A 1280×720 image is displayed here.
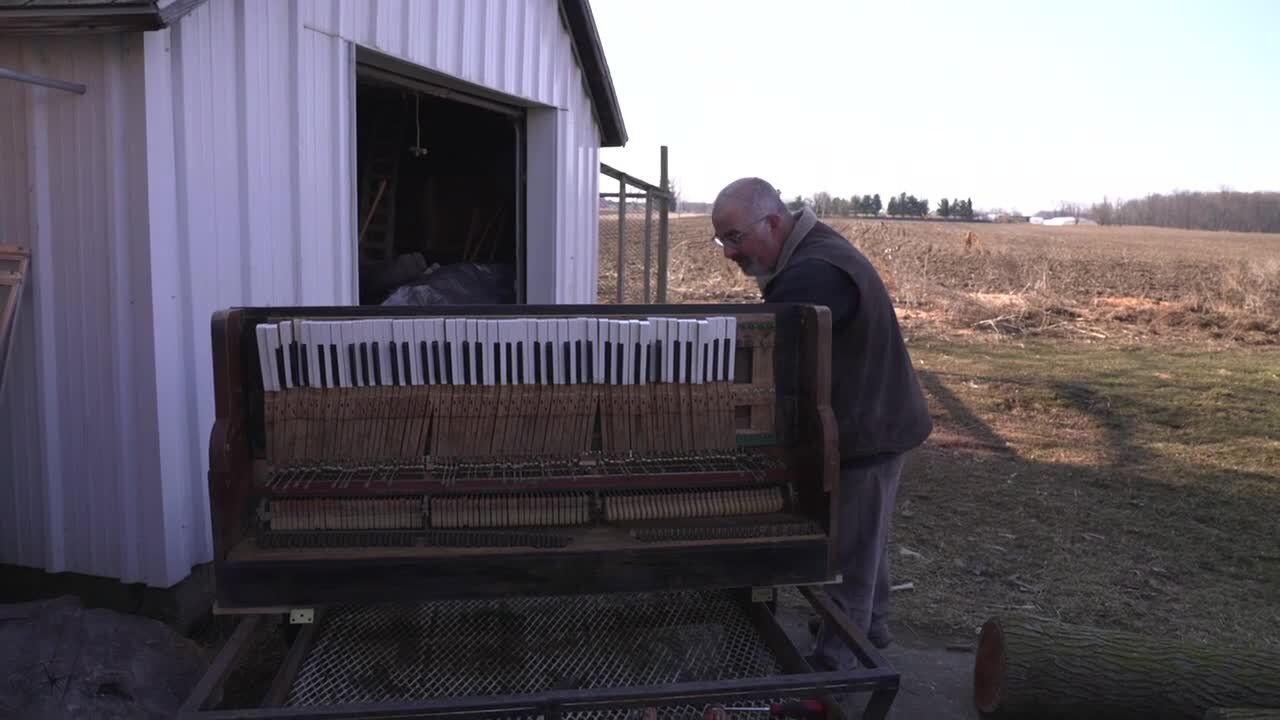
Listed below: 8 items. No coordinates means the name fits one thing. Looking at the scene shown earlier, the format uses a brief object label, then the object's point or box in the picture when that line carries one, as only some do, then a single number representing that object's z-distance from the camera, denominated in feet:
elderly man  13.15
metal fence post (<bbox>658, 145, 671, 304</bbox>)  36.01
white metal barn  13.97
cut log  13.53
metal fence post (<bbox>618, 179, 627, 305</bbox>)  31.93
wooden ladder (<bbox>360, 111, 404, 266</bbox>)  30.86
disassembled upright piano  10.52
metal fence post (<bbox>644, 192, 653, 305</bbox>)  34.53
